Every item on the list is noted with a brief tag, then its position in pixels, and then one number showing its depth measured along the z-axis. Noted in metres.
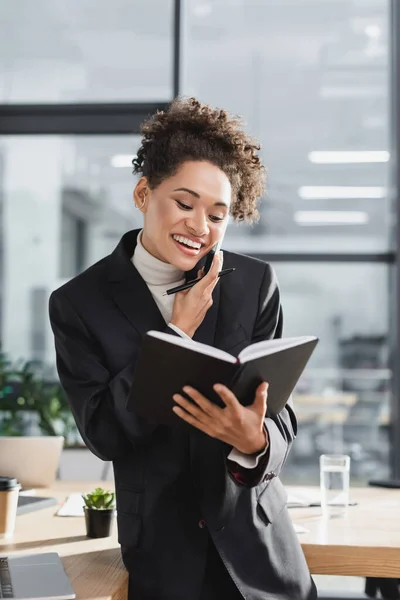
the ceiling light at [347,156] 4.25
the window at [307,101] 4.25
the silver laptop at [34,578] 1.36
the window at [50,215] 4.39
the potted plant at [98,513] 1.90
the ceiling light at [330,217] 4.24
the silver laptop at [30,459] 2.42
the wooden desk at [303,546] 1.57
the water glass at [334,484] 2.16
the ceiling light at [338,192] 4.24
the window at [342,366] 4.17
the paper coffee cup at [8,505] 1.90
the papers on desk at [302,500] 2.27
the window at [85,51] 4.48
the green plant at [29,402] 4.09
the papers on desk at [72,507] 2.18
